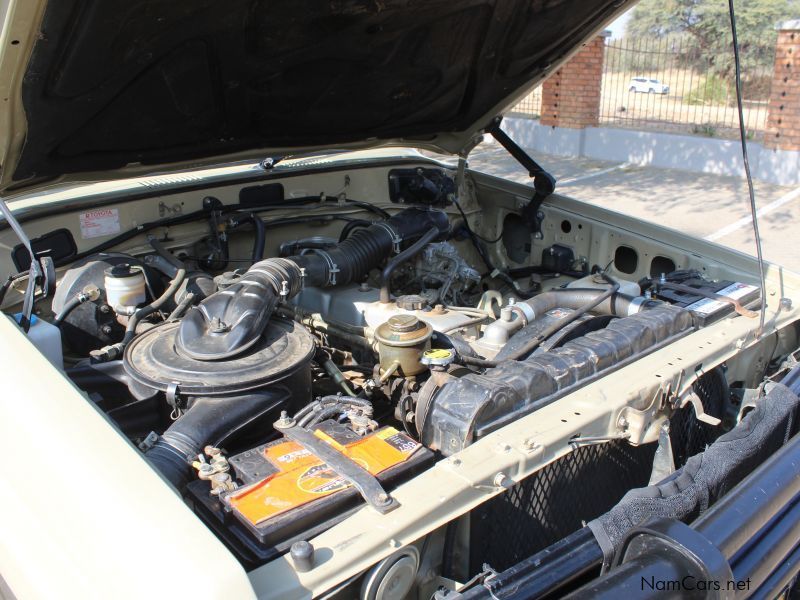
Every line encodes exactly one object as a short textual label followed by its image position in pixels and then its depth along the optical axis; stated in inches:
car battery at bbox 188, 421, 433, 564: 48.2
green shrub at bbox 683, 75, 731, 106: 591.2
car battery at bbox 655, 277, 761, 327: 85.7
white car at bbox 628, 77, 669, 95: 553.3
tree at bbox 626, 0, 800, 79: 556.4
